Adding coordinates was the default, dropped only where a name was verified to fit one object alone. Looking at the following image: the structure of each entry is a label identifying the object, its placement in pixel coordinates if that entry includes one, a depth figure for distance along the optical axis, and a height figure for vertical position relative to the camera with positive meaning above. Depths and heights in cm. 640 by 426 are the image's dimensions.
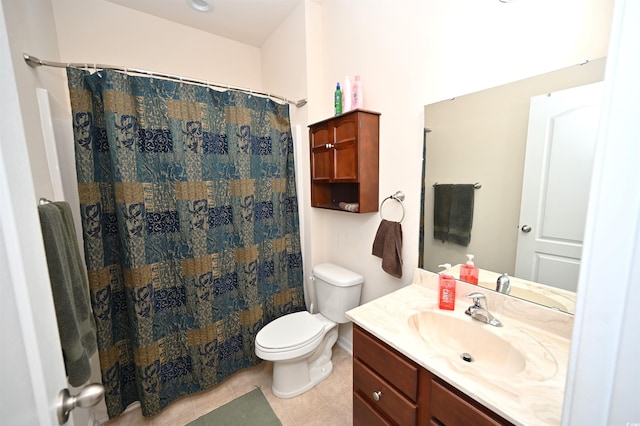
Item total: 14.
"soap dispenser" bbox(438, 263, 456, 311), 114 -52
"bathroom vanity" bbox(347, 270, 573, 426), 71 -62
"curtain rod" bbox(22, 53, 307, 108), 116 +65
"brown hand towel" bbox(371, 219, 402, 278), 149 -41
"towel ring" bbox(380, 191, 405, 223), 150 -10
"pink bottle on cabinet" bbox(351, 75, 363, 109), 158 +56
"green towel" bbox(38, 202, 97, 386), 79 -35
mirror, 100 +10
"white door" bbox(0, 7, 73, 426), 35 -16
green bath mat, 149 -144
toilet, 156 -101
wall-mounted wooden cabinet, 153 +19
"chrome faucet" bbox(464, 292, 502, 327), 104 -57
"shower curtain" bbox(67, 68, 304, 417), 139 -26
